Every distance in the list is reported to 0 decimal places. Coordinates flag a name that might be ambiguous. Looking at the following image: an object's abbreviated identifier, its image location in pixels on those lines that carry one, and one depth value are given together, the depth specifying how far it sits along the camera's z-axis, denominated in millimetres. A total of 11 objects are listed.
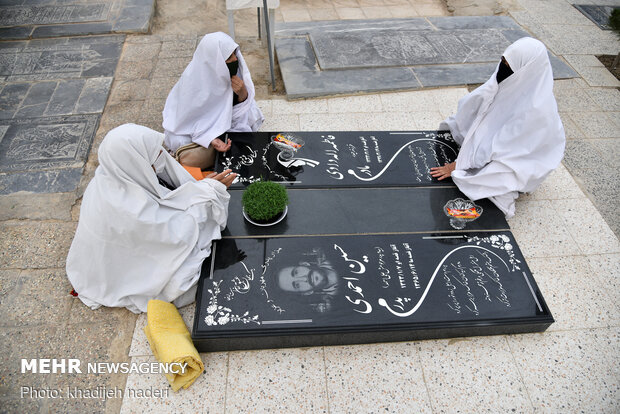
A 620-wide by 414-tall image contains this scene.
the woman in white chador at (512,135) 3521
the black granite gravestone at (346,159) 3863
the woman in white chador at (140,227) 2854
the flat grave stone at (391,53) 5453
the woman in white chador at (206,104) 3939
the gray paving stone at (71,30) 6230
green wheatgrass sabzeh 3297
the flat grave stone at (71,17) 6281
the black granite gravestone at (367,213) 3439
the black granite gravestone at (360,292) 2920
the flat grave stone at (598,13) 6727
